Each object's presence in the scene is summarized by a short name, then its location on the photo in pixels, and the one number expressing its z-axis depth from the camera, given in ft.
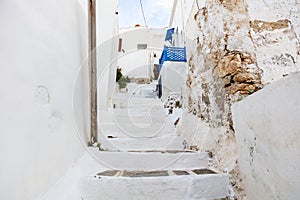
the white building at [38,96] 2.25
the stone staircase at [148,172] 3.59
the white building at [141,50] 32.32
